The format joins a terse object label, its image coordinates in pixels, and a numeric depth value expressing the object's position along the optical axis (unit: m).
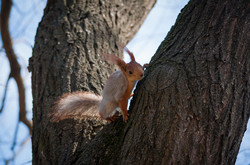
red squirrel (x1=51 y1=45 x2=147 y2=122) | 5.20
